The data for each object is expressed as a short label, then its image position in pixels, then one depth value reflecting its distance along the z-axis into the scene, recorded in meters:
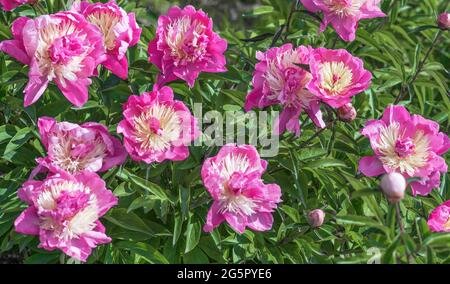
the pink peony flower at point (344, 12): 2.23
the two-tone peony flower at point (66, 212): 1.99
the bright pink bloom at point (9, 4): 2.20
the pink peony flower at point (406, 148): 2.13
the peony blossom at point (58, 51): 2.06
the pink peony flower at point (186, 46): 2.15
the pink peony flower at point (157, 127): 2.07
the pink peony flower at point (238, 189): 2.04
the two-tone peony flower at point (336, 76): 2.07
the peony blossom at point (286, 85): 2.09
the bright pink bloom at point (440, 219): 2.16
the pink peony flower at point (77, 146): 2.05
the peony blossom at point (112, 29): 2.13
